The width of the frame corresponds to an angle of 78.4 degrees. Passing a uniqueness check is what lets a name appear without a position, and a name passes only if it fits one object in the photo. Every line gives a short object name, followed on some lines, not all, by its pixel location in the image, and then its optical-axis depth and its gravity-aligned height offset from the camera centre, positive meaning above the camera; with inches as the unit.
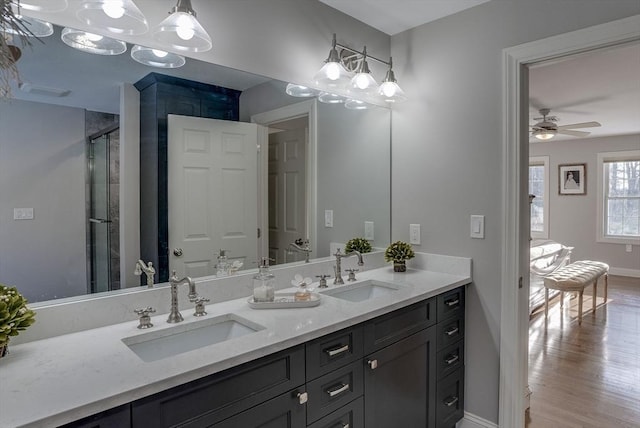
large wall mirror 51.4 +5.4
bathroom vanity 38.6 -19.7
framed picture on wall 271.3 +20.0
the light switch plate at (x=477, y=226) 86.7 -4.1
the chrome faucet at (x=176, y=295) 57.9 -13.1
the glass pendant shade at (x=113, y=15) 52.4 +26.4
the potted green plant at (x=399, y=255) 94.5 -11.3
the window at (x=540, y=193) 290.0 +10.7
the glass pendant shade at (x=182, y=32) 57.3 +26.4
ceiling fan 180.1 +38.3
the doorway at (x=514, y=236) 81.0 -6.0
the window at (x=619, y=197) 255.9 +6.8
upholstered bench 164.9 -31.2
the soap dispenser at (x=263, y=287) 66.7 -13.5
